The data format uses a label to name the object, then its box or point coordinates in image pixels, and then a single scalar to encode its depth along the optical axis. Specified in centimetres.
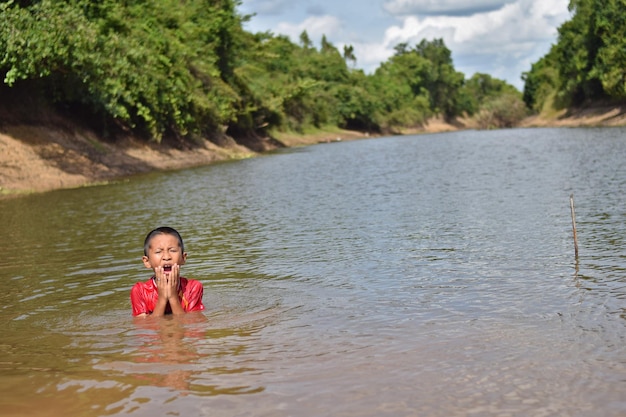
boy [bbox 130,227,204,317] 675
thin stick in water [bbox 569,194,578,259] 934
